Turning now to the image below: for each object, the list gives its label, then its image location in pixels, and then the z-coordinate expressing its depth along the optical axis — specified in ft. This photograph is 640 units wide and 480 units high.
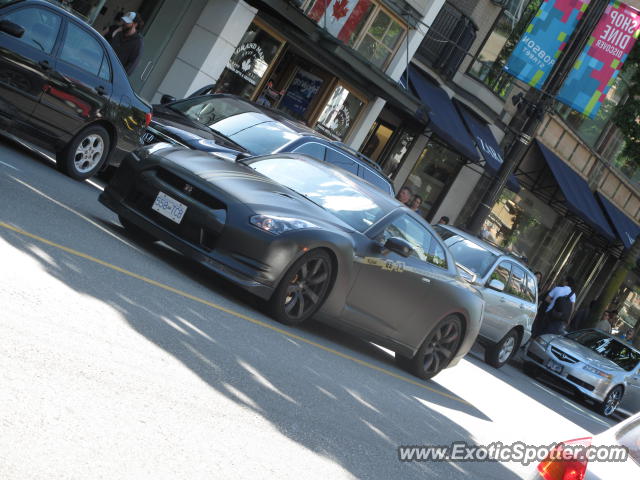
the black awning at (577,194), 103.81
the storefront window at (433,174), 96.84
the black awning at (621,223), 114.89
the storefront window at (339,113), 82.99
